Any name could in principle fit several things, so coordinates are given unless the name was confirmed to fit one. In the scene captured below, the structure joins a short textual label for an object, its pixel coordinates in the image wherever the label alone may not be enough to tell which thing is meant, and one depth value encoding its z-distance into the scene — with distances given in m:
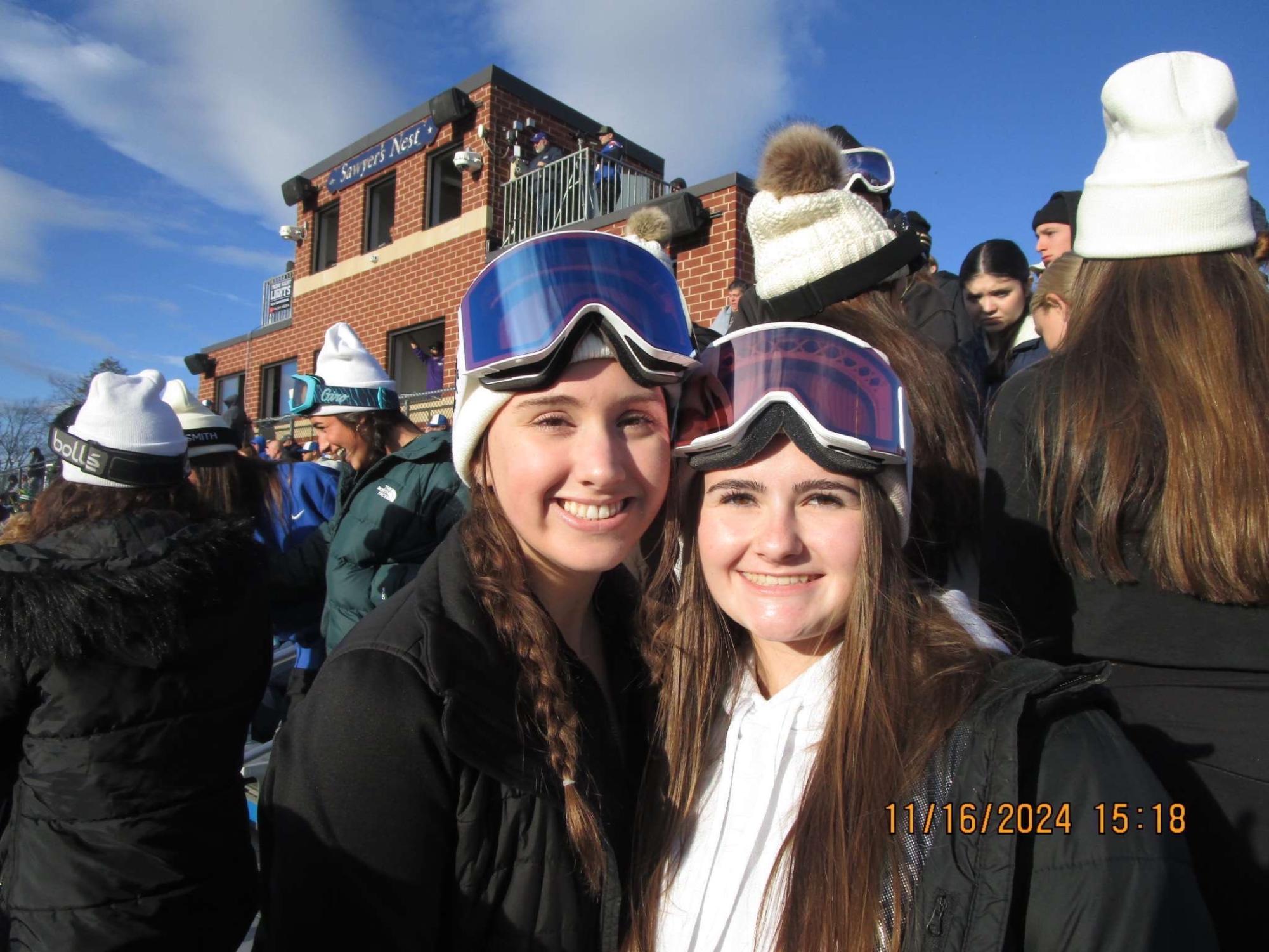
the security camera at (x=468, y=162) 11.42
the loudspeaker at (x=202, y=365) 18.59
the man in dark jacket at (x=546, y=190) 11.21
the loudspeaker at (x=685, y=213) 8.59
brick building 9.02
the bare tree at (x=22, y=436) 33.53
